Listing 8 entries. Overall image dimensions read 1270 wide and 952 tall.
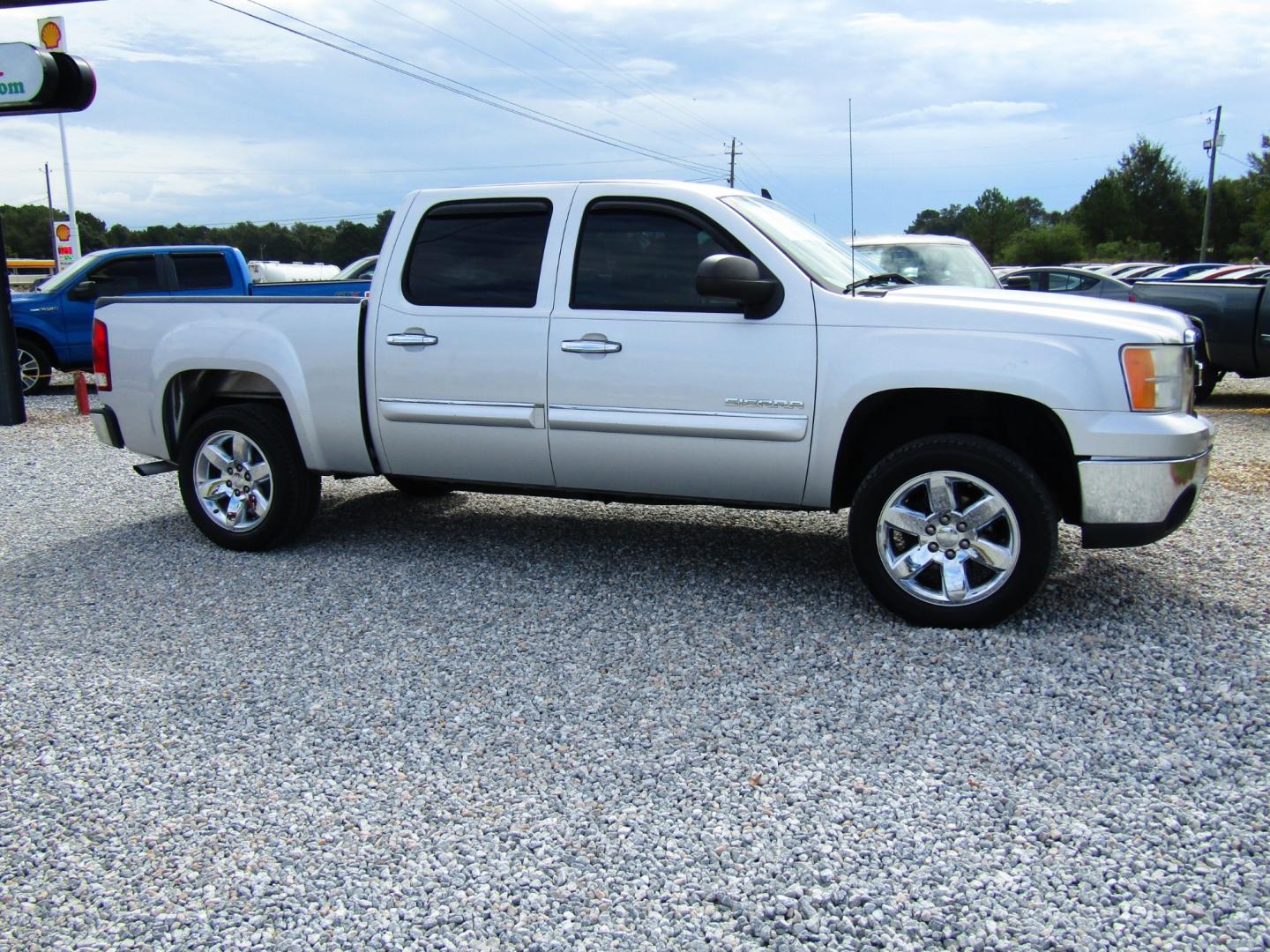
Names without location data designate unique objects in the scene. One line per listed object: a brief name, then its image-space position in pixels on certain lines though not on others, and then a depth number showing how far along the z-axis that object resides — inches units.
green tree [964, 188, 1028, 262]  3366.1
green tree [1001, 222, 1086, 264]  2630.4
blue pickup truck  544.4
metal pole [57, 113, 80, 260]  1408.5
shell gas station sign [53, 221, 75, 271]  1069.1
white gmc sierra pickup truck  174.6
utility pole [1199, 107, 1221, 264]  2060.8
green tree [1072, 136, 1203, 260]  2662.4
